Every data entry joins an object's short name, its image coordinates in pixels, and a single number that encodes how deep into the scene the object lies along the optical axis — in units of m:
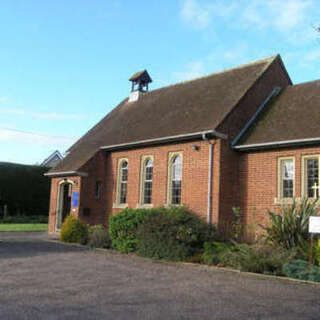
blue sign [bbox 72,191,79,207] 19.82
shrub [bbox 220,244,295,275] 10.63
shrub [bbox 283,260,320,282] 9.52
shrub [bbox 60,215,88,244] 17.23
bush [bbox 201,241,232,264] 12.03
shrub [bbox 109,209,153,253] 14.30
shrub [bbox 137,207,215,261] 12.89
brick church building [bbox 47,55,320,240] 15.25
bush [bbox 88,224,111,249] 15.86
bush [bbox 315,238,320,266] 10.55
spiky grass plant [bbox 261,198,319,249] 12.23
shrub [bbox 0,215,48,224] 30.98
